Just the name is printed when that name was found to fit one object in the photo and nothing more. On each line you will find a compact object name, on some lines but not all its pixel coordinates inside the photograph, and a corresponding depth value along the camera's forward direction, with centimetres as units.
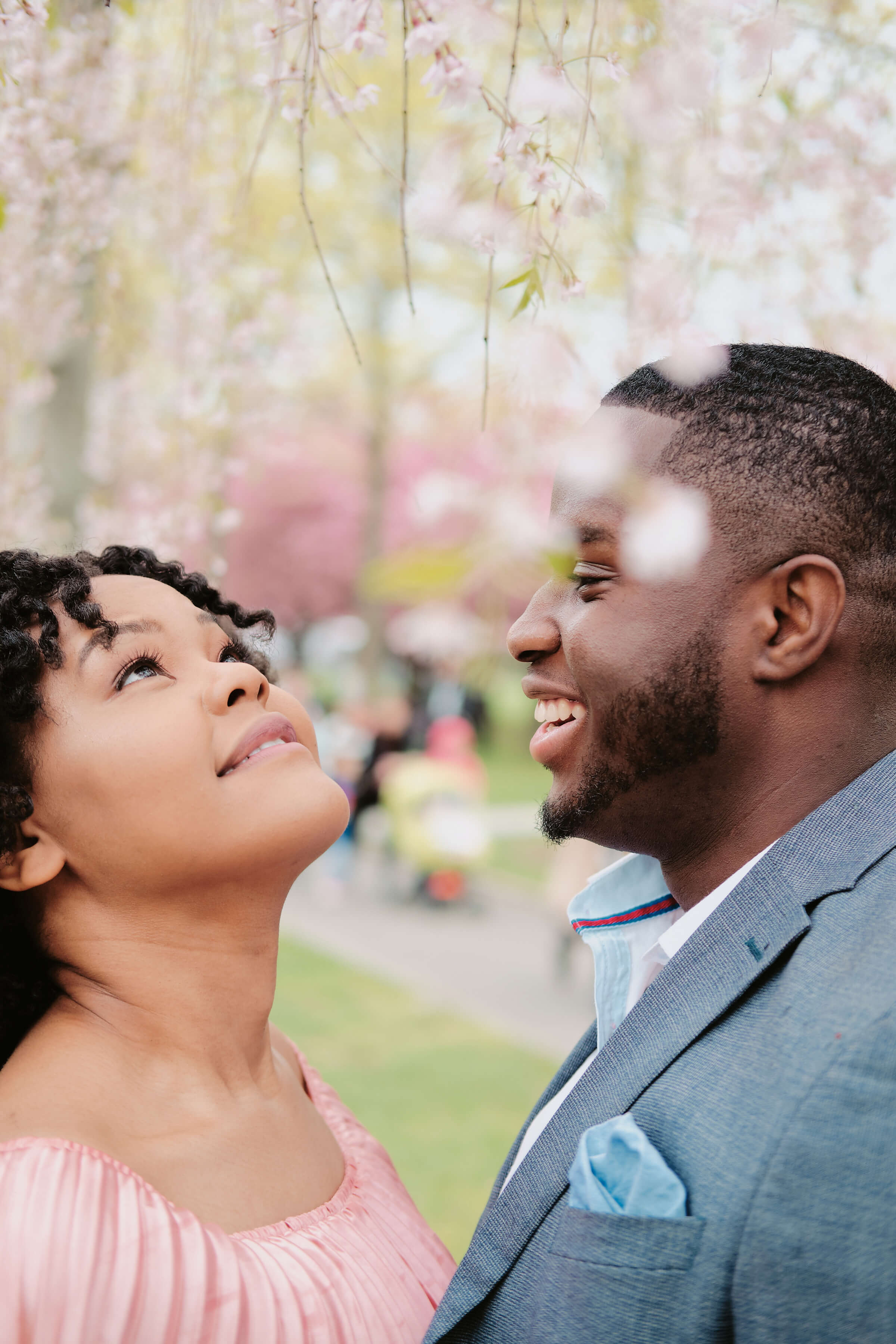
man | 62
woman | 73
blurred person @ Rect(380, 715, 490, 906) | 369
